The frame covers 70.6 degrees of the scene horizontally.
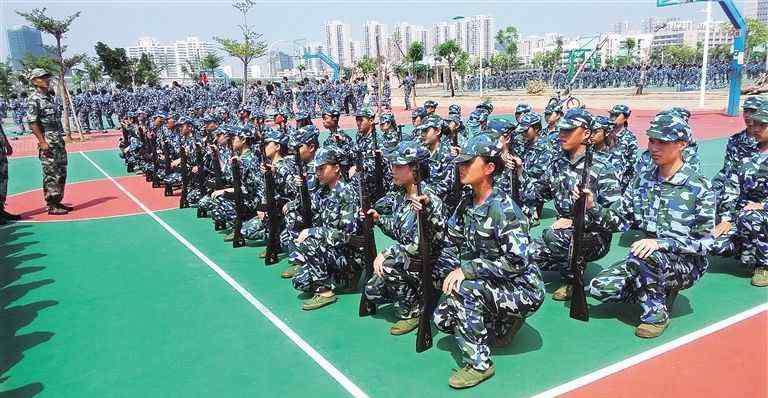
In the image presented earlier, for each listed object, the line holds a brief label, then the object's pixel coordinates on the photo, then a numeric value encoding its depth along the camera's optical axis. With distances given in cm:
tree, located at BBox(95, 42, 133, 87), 4466
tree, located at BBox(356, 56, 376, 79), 5669
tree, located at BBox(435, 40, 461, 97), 4034
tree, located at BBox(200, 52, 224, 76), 4812
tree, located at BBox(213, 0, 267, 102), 2730
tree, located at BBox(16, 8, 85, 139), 1986
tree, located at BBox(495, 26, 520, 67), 6584
